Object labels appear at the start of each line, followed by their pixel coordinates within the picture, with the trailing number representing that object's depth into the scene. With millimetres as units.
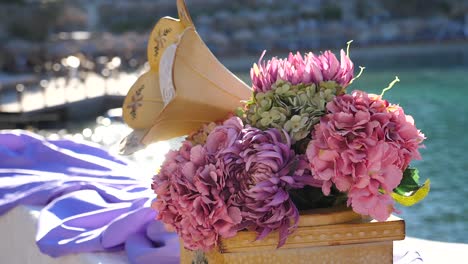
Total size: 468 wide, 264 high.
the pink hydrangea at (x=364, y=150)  1995
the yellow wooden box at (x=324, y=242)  2030
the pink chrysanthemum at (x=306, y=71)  2081
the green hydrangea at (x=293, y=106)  2047
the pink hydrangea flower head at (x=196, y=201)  2021
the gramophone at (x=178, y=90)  2147
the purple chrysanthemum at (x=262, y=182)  2012
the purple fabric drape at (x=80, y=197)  2480
